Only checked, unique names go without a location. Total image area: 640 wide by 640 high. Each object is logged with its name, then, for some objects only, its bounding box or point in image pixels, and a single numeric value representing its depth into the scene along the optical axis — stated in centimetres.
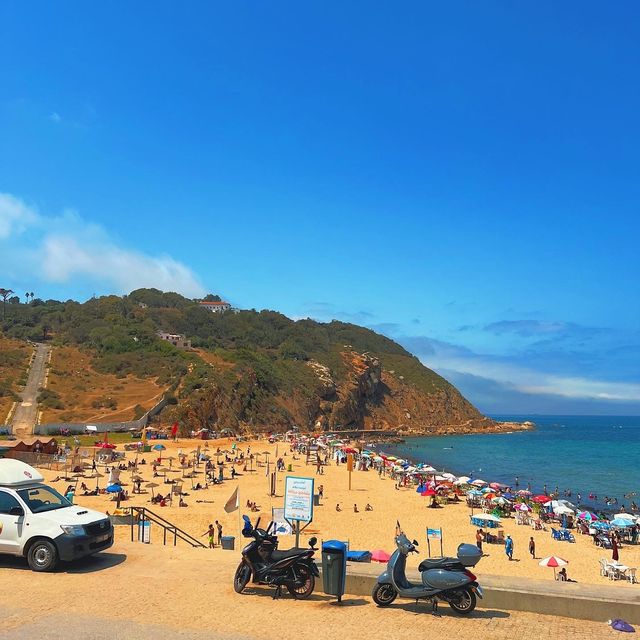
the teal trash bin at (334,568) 684
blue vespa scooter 646
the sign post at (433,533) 1813
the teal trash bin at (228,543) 1333
